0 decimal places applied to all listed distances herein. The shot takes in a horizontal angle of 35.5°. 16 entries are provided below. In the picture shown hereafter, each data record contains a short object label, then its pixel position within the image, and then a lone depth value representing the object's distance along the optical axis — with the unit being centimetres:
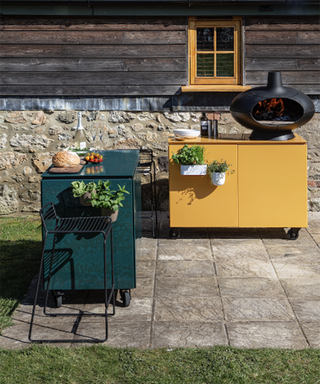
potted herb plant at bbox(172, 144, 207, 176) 564
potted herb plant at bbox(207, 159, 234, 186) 572
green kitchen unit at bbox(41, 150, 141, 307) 409
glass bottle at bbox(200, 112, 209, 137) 627
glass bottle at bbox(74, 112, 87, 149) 504
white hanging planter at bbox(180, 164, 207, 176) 570
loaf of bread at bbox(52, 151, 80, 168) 421
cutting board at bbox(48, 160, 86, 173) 412
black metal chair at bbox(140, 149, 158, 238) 634
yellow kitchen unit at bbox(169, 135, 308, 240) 580
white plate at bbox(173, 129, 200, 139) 595
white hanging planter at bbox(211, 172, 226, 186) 572
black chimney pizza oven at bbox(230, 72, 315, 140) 565
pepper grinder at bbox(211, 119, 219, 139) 610
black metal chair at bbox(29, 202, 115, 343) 401
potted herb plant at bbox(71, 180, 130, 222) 389
